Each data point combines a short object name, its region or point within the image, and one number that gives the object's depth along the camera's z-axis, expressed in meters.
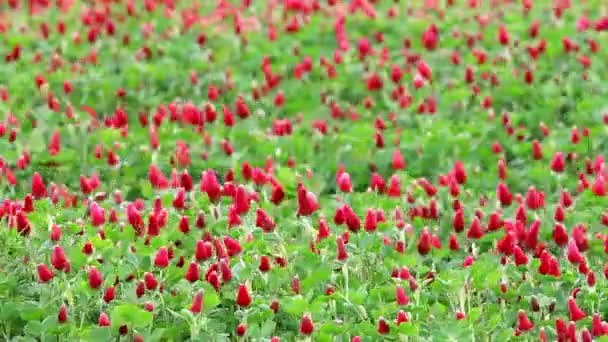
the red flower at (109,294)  10.63
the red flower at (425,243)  11.95
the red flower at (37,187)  12.85
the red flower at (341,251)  11.31
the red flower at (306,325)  10.12
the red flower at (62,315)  10.47
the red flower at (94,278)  10.64
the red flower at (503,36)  19.52
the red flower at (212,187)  12.51
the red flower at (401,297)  10.64
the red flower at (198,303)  10.15
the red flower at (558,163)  14.29
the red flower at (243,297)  10.46
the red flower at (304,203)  12.01
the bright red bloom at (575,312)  10.53
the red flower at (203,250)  11.30
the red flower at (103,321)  10.28
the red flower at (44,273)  10.74
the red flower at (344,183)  13.03
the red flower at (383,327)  10.22
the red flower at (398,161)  15.06
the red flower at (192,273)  10.85
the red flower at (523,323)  10.49
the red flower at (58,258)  10.71
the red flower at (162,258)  11.02
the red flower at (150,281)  10.72
